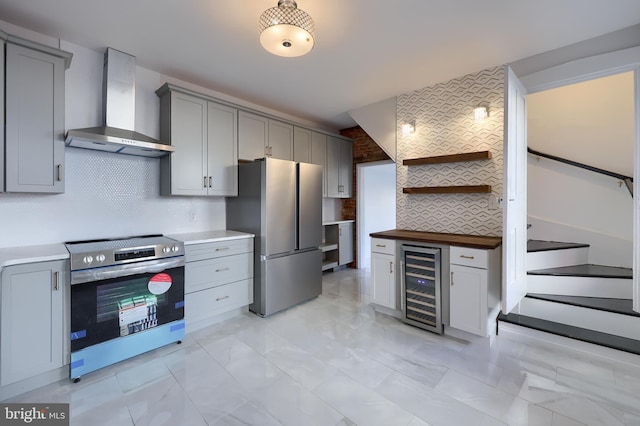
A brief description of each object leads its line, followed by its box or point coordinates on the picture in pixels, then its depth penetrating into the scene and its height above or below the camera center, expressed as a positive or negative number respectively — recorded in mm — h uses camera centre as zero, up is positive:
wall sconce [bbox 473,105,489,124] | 2873 +1074
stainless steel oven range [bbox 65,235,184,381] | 1999 -707
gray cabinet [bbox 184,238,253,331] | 2658 -694
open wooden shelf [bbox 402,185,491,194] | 2849 +276
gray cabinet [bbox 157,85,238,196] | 2844 +771
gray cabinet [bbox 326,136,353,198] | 4738 +840
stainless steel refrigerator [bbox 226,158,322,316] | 3051 -139
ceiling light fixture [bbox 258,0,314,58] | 1667 +1153
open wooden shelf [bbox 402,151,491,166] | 2820 +625
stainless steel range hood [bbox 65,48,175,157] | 2369 +958
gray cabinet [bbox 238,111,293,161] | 3428 +1026
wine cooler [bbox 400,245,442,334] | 2658 -763
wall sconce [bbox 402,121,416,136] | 3463 +1108
